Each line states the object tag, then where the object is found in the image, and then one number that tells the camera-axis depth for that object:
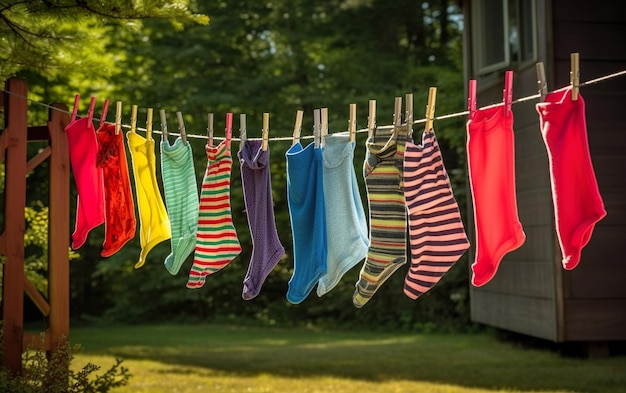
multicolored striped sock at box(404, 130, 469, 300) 3.55
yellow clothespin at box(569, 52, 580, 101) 3.10
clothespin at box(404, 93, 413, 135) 3.55
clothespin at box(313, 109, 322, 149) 3.90
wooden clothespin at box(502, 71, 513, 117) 3.32
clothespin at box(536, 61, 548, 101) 3.18
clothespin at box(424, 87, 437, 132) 3.54
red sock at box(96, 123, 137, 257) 4.43
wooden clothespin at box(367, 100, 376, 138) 3.69
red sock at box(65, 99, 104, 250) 4.56
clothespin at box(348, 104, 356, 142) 3.72
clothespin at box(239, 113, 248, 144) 4.06
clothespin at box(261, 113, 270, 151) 3.91
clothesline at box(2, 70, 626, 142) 4.70
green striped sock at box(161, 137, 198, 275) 4.36
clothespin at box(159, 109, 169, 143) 4.18
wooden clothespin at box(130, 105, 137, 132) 4.25
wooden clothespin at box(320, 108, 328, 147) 3.90
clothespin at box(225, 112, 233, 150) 4.12
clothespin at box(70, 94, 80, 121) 4.48
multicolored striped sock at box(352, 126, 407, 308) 3.70
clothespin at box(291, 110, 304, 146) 3.85
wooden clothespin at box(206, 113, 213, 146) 4.11
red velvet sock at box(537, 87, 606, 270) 3.12
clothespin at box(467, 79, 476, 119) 3.44
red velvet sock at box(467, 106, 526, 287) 3.46
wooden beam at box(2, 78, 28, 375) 4.92
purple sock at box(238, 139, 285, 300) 4.06
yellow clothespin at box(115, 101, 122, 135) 4.34
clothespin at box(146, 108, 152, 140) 4.22
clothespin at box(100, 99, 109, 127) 4.40
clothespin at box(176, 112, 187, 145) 4.14
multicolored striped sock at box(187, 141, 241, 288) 4.22
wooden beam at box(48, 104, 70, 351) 5.18
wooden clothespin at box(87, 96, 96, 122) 4.44
